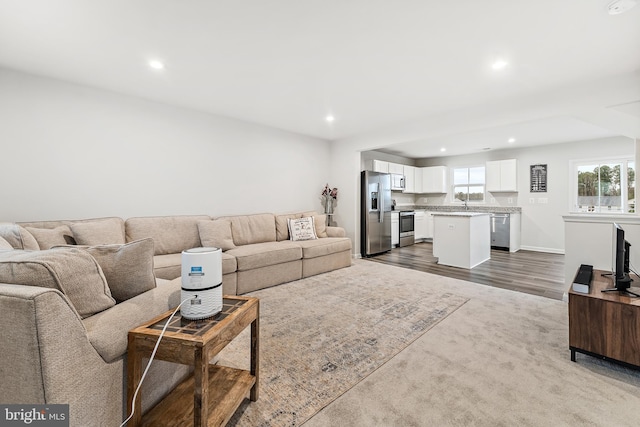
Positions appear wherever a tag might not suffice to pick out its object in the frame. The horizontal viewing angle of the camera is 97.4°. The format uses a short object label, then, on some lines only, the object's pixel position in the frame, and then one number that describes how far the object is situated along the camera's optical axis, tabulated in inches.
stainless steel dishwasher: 242.4
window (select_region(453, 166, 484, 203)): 279.0
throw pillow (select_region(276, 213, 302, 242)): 183.8
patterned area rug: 63.5
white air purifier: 51.9
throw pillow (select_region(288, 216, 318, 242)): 182.7
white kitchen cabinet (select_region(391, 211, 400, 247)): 259.1
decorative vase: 229.6
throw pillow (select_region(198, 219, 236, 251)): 145.2
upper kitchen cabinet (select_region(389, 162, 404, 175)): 268.7
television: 79.2
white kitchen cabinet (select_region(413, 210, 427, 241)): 291.7
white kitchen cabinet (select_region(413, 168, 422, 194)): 305.0
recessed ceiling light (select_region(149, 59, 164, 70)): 105.0
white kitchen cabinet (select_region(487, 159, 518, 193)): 253.1
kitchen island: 182.5
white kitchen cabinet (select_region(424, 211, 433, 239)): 296.8
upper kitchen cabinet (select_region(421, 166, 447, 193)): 294.4
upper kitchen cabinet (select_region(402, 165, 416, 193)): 287.4
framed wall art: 241.4
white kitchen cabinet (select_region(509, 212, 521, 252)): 241.1
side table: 43.3
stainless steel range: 270.2
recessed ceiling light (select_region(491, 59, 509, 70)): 104.6
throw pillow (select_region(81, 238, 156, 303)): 54.9
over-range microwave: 271.2
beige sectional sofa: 34.9
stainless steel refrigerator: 221.9
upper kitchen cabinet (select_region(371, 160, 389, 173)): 251.6
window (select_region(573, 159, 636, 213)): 212.1
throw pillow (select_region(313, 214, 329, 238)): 193.8
